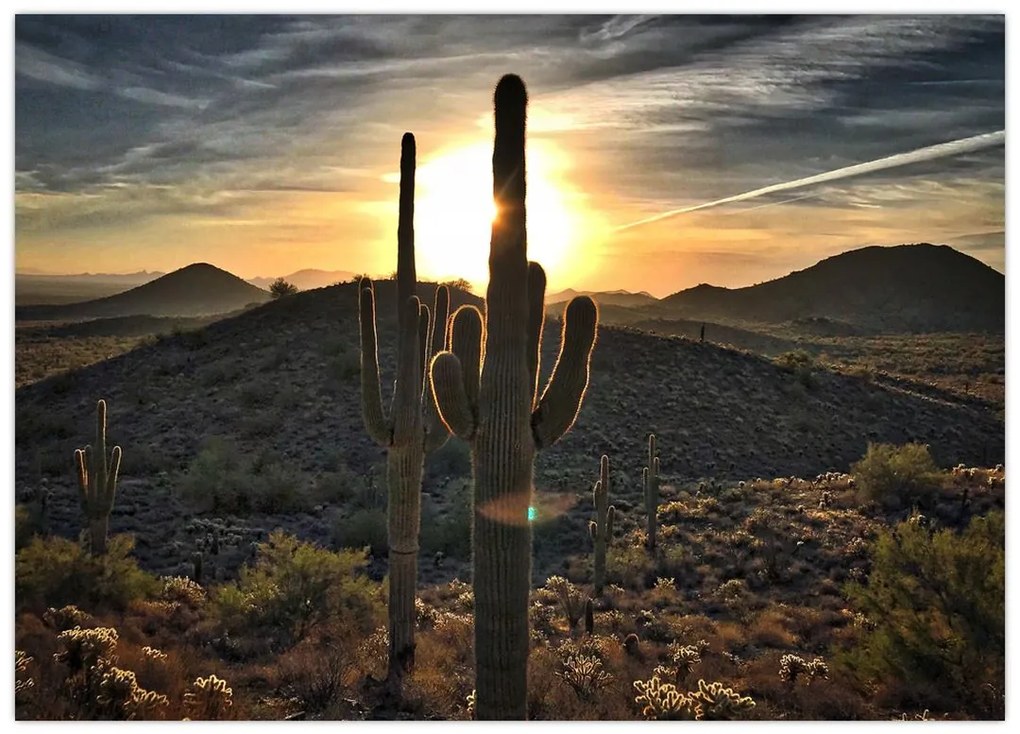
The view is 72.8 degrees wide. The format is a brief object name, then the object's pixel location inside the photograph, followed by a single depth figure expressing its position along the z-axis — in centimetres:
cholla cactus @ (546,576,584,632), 1198
